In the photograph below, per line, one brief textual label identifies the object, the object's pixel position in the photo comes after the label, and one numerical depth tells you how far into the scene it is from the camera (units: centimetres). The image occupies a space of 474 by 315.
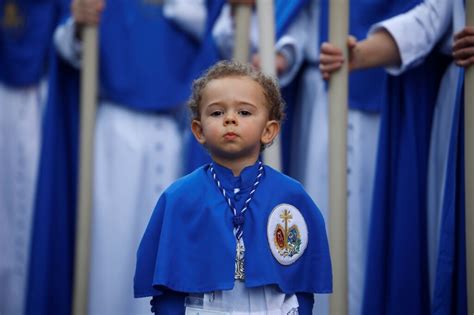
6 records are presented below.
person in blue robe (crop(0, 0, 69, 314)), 930
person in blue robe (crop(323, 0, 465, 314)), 655
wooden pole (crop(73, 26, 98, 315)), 785
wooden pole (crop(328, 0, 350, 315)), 579
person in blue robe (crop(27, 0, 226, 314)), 861
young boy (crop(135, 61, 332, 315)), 448
